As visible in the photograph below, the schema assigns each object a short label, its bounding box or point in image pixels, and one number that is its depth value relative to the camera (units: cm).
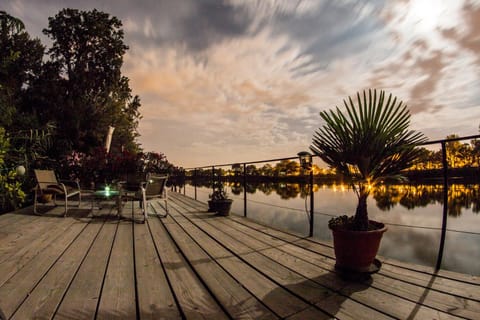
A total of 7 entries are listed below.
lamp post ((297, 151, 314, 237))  279
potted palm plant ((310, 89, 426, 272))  162
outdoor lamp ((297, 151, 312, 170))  286
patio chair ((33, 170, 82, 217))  400
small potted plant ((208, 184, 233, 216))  402
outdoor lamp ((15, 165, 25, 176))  341
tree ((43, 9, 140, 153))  938
